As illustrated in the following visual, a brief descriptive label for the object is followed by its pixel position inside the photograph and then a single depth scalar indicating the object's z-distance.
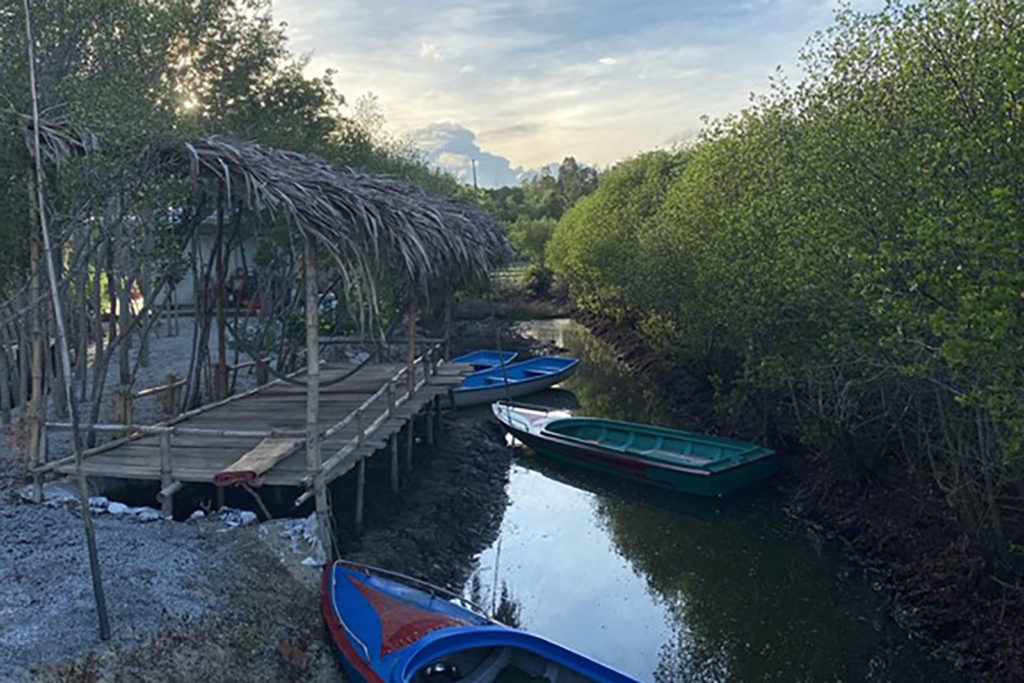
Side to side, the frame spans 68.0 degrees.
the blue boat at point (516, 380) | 18.36
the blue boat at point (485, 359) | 21.26
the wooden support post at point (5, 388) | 11.45
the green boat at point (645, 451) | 12.60
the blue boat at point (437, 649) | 6.32
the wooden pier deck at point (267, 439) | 8.47
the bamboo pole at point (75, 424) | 6.06
